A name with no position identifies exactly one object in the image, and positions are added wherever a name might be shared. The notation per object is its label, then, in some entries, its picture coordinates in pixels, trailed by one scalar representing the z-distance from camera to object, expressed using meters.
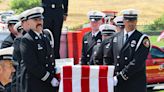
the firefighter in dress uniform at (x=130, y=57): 10.29
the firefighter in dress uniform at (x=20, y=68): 9.80
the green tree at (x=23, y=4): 86.60
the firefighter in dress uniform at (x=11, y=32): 12.95
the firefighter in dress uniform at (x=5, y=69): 8.59
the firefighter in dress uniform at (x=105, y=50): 10.87
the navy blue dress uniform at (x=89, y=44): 12.48
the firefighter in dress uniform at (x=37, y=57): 9.49
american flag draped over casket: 9.09
